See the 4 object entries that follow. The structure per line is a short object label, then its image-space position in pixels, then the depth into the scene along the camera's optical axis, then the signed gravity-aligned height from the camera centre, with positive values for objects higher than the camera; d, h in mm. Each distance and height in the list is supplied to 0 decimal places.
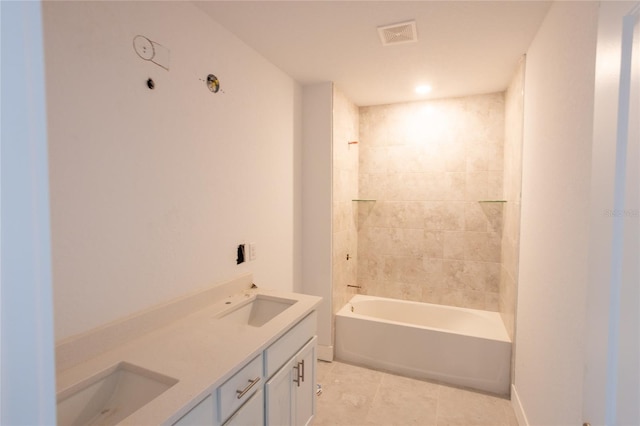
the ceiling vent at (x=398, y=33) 1834 +1015
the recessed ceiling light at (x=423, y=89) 2834 +1031
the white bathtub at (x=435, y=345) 2518 -1258
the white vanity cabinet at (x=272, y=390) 1122 -828
